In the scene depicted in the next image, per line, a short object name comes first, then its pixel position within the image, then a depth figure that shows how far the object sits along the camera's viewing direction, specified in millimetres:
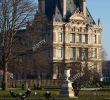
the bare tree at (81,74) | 48769
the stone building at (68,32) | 115500
